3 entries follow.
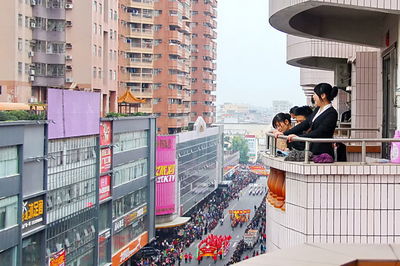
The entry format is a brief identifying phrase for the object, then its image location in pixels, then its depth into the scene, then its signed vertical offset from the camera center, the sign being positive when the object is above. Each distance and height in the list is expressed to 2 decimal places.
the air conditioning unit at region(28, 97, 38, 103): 33.07 +0.80
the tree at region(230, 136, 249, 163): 125.51 -4.75
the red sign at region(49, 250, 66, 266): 24.05 -4.68
